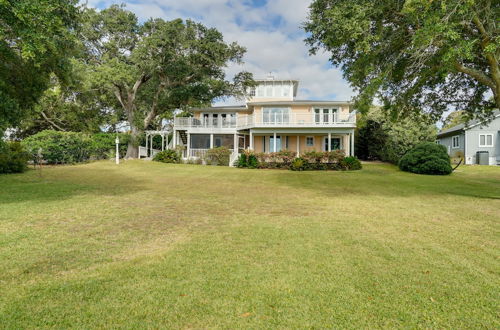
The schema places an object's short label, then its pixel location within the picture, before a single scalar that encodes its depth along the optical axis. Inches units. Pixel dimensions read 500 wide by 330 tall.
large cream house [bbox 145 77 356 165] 923.4
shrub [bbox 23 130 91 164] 759.1
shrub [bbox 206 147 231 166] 960.4
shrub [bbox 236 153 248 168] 898.7
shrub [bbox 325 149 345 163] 833.5
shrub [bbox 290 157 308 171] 829.8
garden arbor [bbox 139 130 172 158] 1110.4
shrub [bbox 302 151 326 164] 838.5
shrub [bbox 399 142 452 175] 709.9
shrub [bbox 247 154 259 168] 885.2
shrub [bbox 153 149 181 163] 995.3
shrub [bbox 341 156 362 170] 823.1
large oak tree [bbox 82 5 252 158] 910.4
